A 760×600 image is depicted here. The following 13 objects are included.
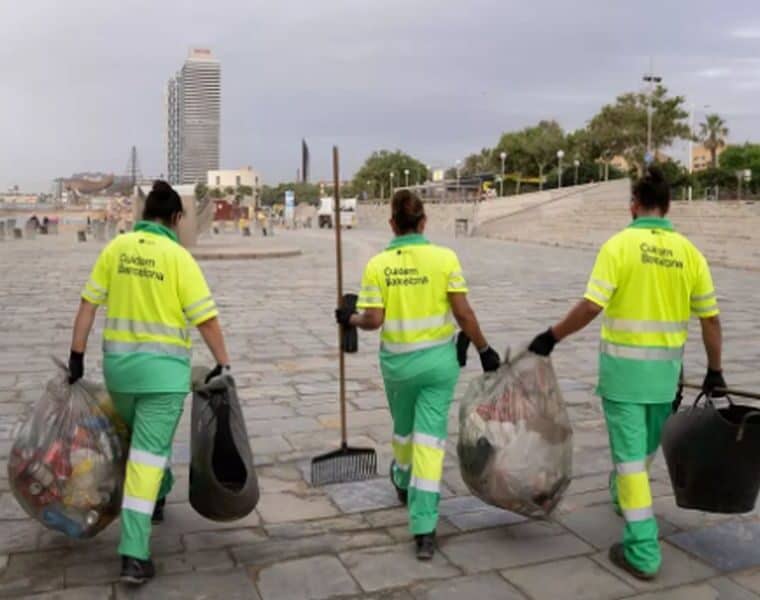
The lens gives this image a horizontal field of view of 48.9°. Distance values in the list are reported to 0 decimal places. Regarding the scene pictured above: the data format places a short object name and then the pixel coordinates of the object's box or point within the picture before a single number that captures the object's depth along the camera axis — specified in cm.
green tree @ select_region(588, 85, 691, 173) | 5494
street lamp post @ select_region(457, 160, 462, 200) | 6445
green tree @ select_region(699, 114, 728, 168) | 7212
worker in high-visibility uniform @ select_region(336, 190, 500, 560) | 373
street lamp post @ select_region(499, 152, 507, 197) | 6167
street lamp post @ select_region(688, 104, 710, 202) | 5611
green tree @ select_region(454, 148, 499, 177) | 8016
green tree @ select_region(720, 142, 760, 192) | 6506
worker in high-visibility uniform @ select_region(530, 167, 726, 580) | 351
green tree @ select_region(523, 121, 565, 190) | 6669
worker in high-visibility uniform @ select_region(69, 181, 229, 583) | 336
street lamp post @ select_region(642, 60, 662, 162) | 5025
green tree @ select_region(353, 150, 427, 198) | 9719
